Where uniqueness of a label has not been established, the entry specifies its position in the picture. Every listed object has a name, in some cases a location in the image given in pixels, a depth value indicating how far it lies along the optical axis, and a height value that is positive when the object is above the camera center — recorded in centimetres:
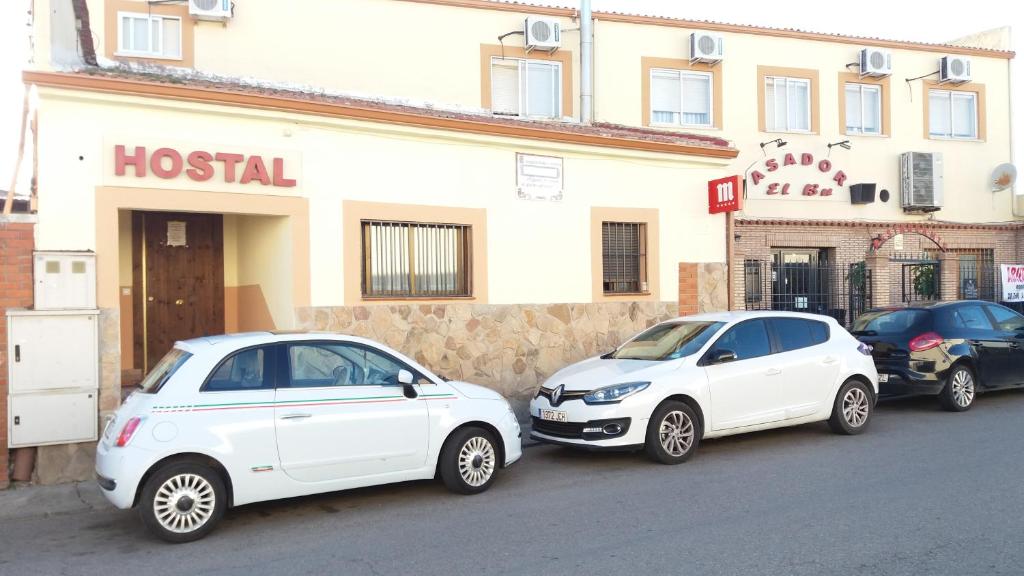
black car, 1088 -92
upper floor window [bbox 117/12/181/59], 1504 +492
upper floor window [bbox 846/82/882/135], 1909 +421
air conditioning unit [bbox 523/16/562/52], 1666 +535
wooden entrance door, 1093 +23
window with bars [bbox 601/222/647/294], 1234 +49
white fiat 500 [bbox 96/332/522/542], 594 -108
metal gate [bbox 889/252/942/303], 1894 +16
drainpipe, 1669 +479
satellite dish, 1975 +262
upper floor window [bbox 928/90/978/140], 1988 +422
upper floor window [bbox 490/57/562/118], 1716 +437
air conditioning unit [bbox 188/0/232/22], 1479 +530
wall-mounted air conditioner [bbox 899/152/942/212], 1891 +244
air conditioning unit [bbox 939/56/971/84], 1936 +519
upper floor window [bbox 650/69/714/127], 1777 +423
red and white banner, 1734 +0
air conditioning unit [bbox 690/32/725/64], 1745 +525
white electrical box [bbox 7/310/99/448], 790 -78
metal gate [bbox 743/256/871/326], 1752 -1
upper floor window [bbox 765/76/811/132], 1841 +420
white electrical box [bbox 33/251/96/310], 817 +19
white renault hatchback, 798 -104
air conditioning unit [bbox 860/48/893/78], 1869 +519
